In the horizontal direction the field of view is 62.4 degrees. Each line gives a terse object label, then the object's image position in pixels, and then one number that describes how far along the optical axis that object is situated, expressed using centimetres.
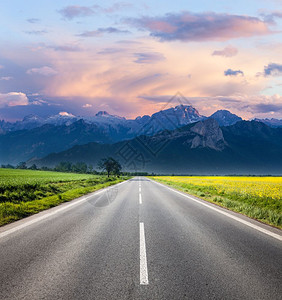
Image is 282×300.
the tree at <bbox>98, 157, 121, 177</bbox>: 9576
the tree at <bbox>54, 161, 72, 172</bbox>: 15075
